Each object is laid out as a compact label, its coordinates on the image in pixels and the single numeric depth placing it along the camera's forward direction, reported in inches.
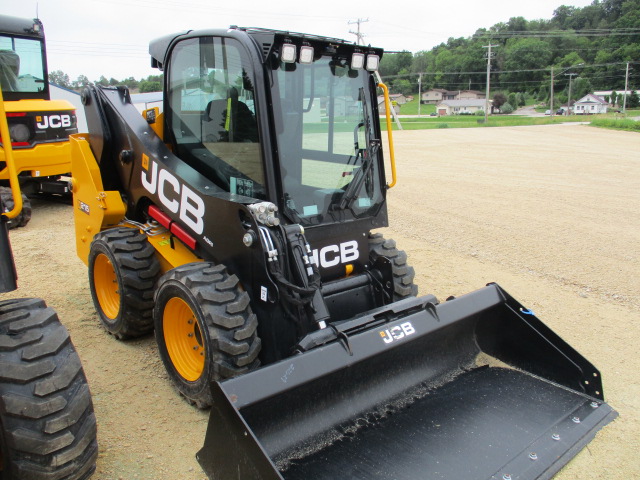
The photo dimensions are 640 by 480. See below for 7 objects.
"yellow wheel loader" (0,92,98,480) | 88.0
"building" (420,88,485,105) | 3831.0
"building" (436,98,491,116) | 3289.4
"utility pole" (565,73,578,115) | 2819.9
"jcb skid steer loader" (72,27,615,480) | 109.7
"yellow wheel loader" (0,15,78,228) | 314.5
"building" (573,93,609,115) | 2970.0
